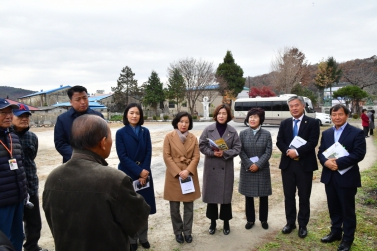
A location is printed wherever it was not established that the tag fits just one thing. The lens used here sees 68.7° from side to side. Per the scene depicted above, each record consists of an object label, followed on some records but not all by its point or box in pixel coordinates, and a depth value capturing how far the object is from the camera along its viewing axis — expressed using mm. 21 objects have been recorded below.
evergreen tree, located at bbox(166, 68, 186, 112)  38812
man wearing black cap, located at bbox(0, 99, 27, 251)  2568
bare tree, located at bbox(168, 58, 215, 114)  38281
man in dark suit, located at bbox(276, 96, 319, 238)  3582
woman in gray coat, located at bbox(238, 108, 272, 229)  3791
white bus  22062
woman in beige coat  3539
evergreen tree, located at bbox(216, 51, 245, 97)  41656
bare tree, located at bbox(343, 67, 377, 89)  34591
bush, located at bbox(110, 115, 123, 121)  35672
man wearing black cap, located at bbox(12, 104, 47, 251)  3238
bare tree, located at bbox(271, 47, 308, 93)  36375
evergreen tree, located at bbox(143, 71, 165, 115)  41188
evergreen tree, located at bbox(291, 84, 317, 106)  37875
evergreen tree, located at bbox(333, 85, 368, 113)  28516
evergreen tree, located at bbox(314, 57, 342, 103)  37281
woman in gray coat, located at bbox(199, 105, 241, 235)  3701
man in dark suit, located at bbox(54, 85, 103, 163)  3248
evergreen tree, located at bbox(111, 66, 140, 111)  43281
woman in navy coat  3369
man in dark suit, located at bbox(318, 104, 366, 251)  3184
